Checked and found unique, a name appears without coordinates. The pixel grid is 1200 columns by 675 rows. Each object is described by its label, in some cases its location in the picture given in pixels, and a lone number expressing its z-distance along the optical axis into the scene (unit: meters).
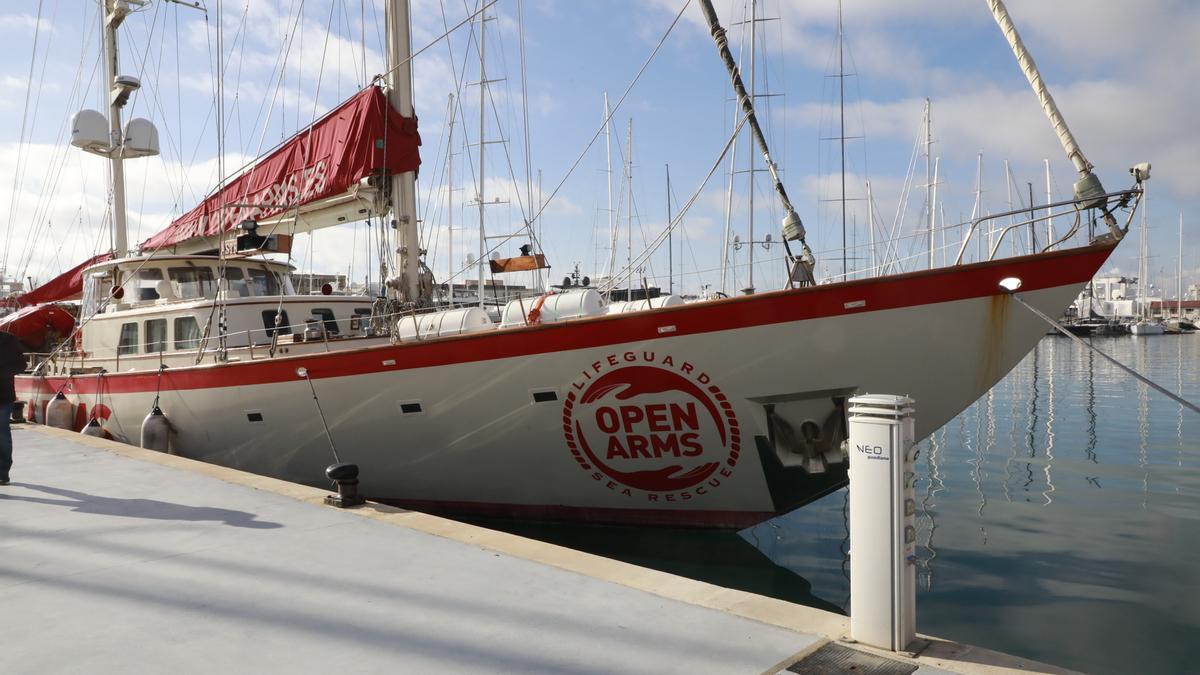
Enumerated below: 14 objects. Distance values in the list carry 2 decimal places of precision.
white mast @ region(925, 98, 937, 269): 26.83
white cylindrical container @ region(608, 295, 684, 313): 7.12
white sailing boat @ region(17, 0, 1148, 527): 6.47
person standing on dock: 6.56
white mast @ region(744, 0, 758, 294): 20.04
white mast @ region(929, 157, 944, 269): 27.56
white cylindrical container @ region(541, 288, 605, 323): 7.49
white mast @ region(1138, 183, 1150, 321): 55.59
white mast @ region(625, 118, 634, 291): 7.96
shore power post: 3.20
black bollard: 5.87
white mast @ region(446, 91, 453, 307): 22.50
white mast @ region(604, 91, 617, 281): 27.64
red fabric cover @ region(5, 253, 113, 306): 16.94
